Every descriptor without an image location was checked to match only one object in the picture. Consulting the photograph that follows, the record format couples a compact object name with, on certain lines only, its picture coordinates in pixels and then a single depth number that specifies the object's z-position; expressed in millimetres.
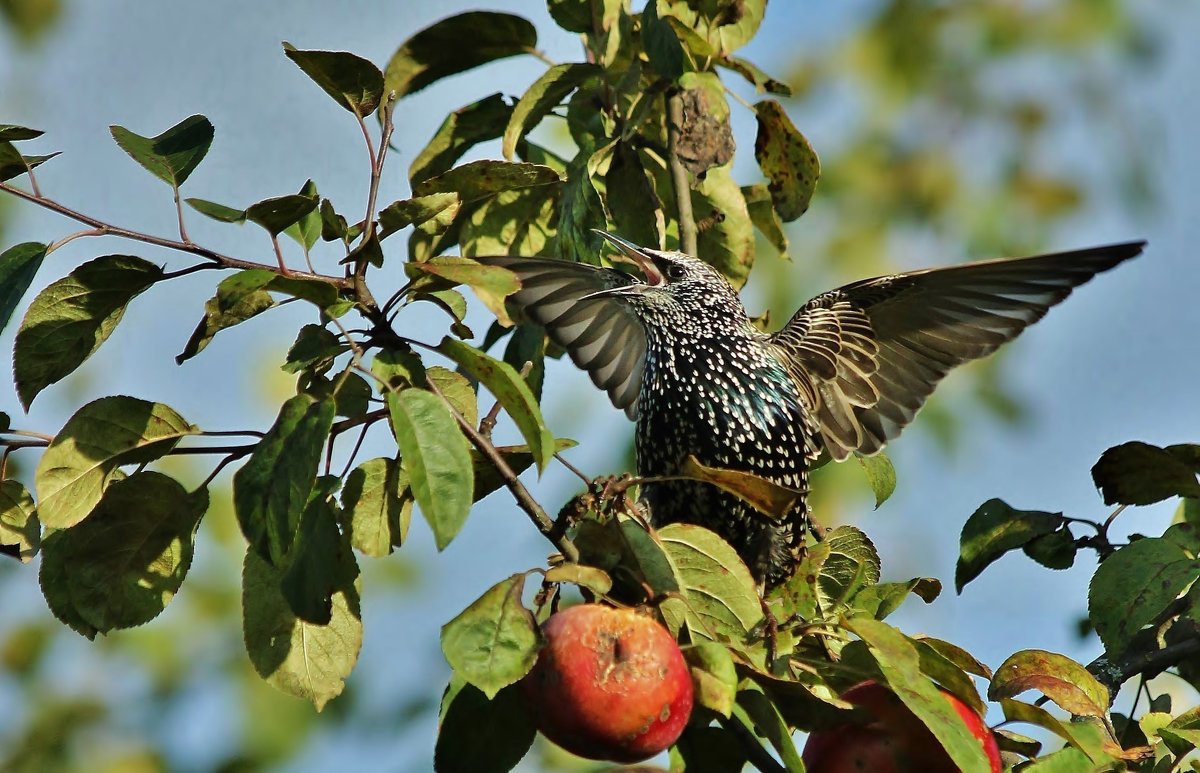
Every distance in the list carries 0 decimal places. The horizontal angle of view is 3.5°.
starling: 6693
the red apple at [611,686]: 6485
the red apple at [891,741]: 6522
